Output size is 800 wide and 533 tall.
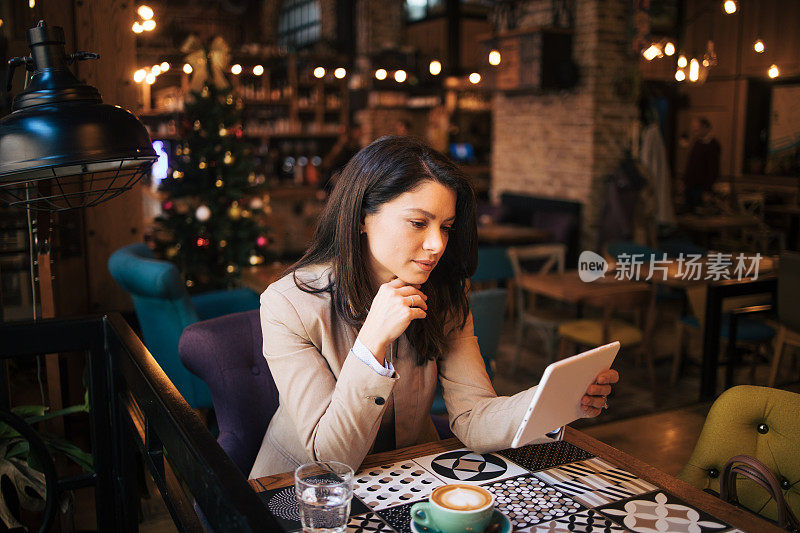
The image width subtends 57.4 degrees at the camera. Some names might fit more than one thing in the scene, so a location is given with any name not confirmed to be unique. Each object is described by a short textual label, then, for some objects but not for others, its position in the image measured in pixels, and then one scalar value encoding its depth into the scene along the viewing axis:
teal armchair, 3.15
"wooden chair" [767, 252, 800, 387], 3.62
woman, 1.60
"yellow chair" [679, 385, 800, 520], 1.79
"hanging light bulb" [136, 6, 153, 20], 4.99
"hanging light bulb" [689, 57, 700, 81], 4.18
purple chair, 2.19
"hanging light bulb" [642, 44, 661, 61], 6.04
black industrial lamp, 1.59
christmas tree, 6.00
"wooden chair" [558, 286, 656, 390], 4.41
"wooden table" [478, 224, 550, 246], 7.07
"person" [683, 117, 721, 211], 5.47
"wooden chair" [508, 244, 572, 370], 4.98
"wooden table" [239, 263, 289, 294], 4.45
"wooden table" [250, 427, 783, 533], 1.37
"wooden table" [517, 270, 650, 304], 4.43
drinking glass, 1.29
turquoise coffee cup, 1.25
